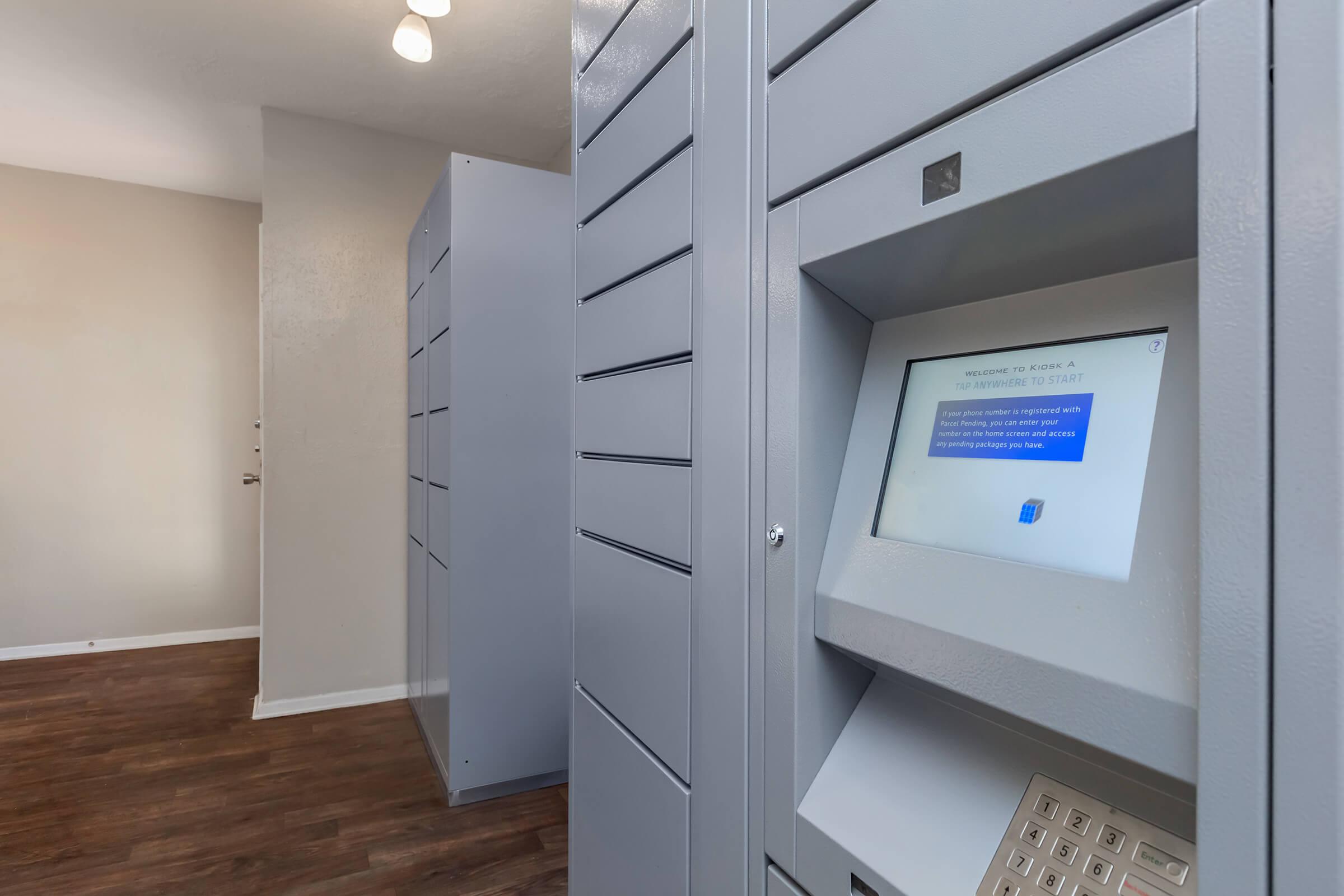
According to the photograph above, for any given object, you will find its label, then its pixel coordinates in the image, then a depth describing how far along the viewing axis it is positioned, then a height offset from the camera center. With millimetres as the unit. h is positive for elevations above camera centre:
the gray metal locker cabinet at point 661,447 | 863 -5
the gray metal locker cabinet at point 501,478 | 2352 -124
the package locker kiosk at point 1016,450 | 420 -2
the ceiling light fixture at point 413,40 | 2244 +1291
